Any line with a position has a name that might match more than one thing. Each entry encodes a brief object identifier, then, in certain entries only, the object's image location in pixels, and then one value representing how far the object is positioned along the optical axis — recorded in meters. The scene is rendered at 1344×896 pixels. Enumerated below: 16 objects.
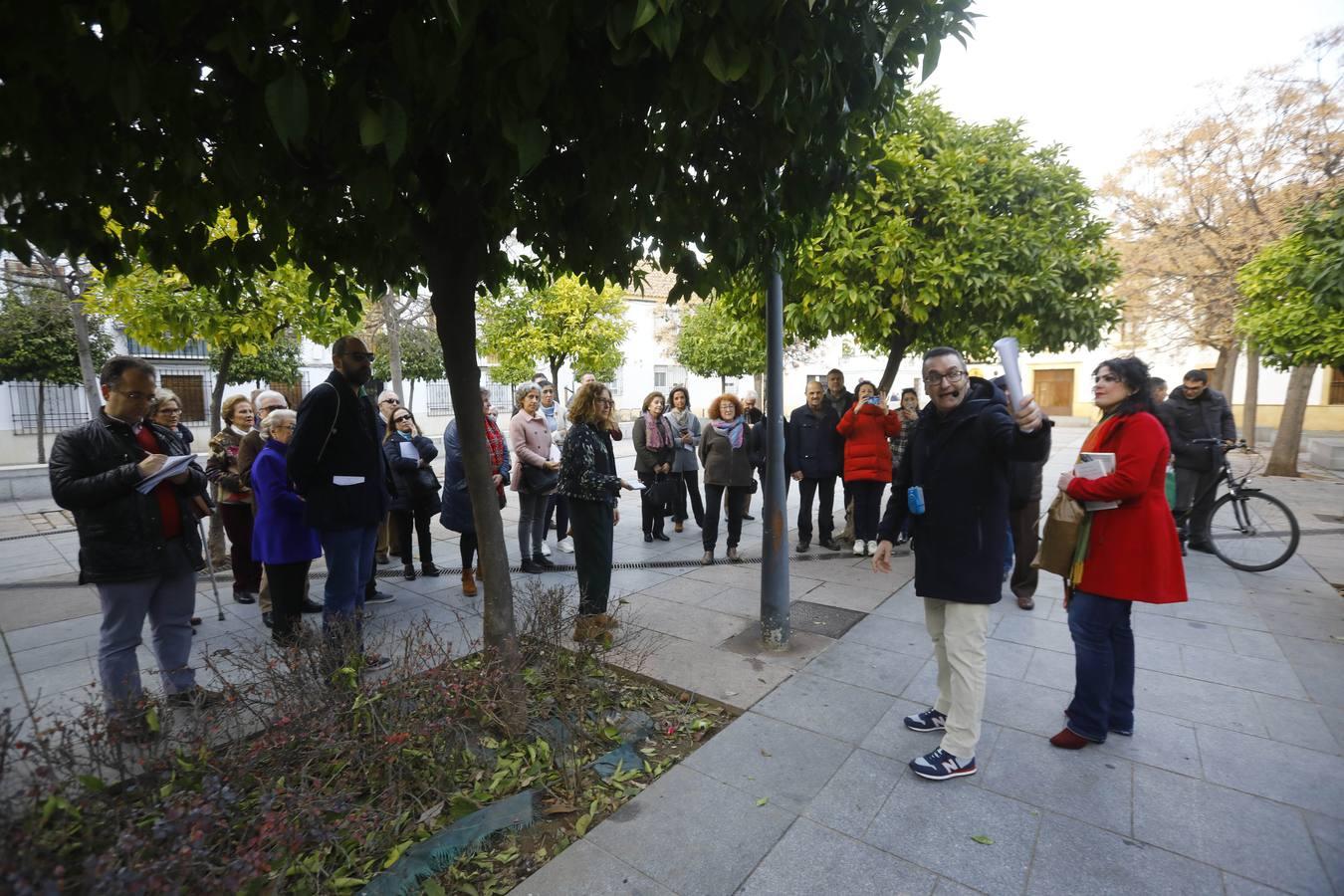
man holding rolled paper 3.00
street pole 4.50
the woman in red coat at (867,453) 6.90
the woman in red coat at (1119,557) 3.10
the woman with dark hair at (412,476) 6.02
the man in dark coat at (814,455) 7.36
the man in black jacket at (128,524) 3.25
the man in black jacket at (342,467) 3.92
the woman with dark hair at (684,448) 8.23
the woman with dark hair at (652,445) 7.82
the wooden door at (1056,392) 35.62
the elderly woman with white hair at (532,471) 6.34
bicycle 6.57
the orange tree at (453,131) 1.86
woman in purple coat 4.40
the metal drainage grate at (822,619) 4.96
